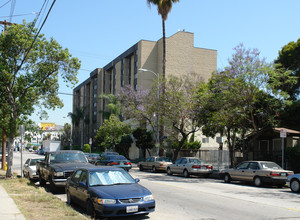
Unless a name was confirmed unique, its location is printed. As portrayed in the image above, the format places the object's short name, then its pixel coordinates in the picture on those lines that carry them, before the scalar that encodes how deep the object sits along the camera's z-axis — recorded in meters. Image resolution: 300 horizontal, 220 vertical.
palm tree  32.38
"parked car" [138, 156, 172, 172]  28.69
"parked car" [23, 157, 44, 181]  18.88
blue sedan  8.32
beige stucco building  55.66
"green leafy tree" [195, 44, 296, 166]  21.56
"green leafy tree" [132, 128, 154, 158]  44.47
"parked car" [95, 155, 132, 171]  25.09
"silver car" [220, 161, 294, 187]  17.97
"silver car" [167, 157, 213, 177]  23.80
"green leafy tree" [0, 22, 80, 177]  18.91
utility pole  28.10
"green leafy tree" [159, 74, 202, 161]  29.39
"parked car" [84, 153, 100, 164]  35.78
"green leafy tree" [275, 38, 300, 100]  30.89
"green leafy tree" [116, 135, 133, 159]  51.34
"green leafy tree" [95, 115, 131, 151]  49.34
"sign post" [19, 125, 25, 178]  18.73
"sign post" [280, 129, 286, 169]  19.49
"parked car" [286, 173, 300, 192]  15.85
